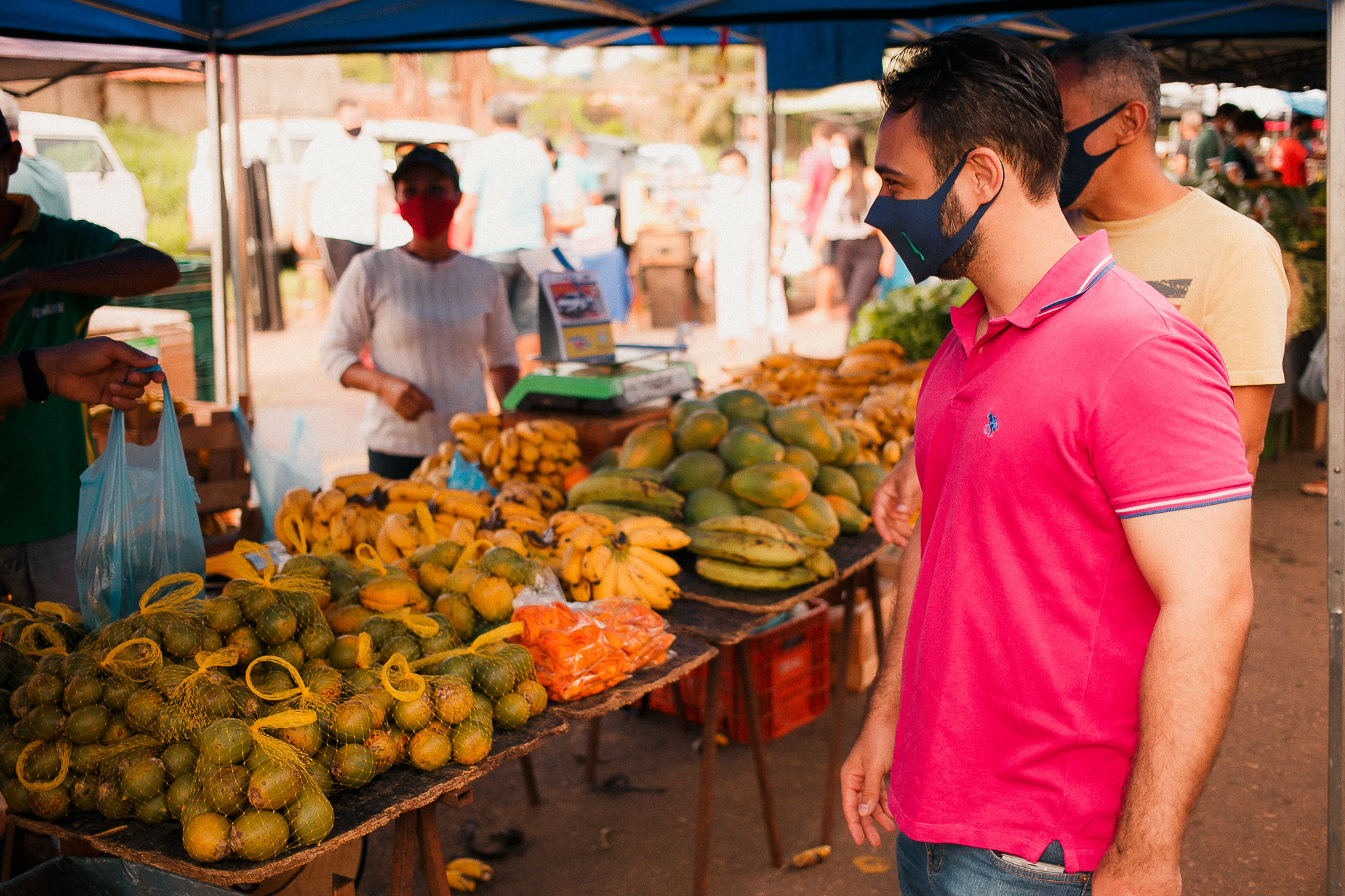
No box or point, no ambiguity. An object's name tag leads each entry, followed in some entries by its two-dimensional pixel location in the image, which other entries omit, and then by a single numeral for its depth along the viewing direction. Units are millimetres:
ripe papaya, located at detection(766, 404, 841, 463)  3781
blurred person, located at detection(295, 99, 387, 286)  9164
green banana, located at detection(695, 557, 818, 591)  3115
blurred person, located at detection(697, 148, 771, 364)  11031
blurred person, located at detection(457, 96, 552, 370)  8320
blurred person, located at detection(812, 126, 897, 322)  10055
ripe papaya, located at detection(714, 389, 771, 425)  3926
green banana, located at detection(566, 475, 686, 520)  3473
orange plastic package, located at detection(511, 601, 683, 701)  2410
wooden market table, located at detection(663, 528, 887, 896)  2916
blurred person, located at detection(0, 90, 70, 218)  5137
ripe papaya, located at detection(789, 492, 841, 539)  3455
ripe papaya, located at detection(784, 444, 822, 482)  3656
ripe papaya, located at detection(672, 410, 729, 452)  3744
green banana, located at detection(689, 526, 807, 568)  3113
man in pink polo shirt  1274
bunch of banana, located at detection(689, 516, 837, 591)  3119
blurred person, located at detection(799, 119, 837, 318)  11125
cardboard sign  4801
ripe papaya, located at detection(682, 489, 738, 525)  3422
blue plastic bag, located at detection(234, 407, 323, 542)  4355
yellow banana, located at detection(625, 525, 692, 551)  3170
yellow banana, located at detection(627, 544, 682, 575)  3082
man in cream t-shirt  2164
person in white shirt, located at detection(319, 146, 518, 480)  4434
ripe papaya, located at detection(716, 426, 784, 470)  3598
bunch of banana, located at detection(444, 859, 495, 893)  3428
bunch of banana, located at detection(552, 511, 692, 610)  2941
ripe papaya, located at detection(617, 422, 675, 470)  3737
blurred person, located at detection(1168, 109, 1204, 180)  14906
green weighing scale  4598
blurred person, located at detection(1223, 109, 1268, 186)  9258
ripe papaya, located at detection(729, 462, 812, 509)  3410
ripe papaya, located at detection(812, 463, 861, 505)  3727
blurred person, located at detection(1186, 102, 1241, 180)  11844
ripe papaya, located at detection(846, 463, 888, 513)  3816
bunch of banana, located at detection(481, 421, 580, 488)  4109
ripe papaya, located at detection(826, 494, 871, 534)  3629
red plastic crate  4094
